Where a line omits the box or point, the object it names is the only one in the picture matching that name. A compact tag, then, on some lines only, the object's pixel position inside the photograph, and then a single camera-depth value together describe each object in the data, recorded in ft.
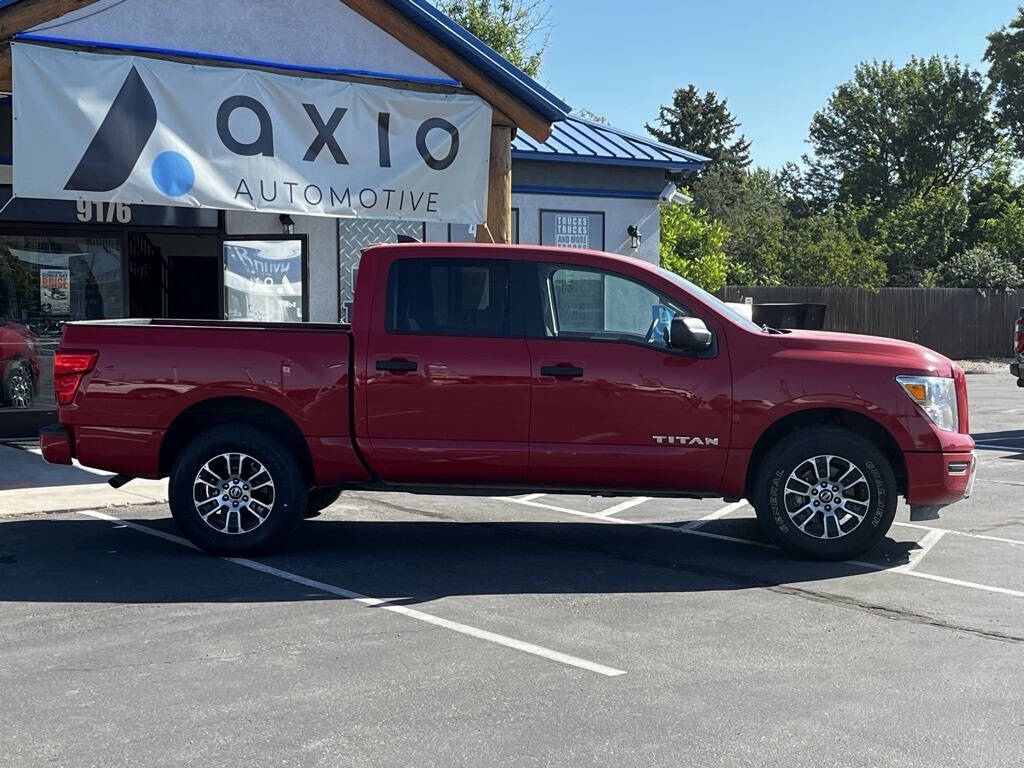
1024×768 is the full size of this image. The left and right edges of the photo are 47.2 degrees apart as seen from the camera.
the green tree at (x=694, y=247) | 103.86
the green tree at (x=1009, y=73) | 186.50
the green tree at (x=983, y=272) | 113.70
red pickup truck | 24.54
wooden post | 40.04
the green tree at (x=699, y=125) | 241.55
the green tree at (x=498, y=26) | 111.24
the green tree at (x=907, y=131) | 194.59
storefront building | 37.63
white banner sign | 34.76
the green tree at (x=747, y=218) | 151.94
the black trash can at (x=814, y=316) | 80.79
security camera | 63.05
